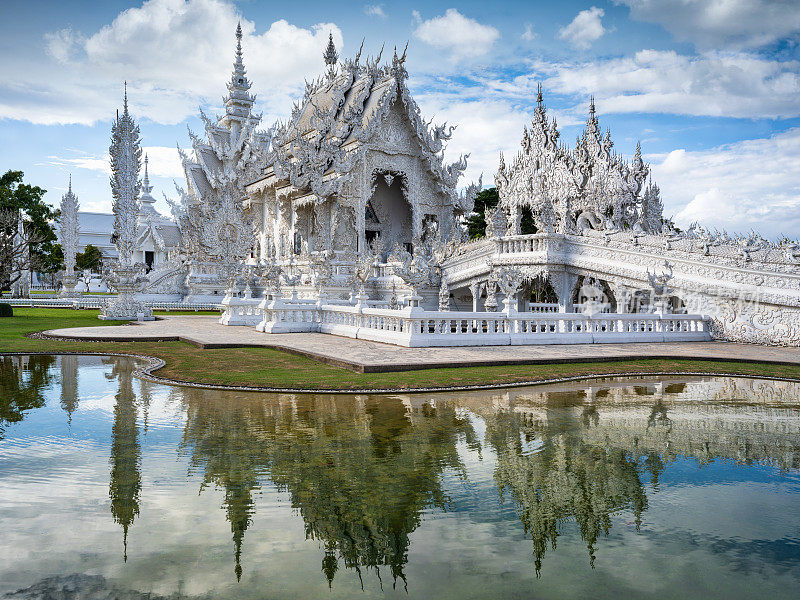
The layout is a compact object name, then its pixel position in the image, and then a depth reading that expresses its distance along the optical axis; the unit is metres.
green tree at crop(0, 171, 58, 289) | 39.70
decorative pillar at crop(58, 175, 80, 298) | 31.72
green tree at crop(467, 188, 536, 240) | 45.59
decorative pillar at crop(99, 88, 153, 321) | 21.81
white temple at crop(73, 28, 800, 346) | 15.82
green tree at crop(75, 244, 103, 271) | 64.81
